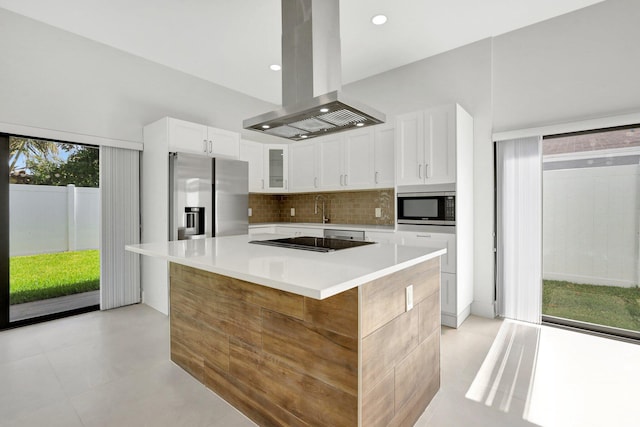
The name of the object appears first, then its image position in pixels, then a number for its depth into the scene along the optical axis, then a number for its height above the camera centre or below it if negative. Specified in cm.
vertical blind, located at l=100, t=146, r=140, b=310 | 363 -16
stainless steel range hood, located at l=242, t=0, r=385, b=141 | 212 +100
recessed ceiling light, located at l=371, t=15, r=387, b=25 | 303 +190
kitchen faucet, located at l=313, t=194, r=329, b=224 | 495 +9
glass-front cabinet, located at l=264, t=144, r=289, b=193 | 499 +72
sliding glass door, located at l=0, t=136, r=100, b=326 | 319 -17
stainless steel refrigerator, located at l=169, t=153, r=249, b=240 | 352 +19
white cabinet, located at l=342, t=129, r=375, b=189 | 400 +68
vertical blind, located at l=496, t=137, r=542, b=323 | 320 -19
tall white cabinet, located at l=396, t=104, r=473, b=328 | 314 +36
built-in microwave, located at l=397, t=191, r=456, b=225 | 316 +3
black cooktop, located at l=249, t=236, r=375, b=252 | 208 -24
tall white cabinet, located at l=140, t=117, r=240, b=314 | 356 +44
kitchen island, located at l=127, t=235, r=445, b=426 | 133 -63
